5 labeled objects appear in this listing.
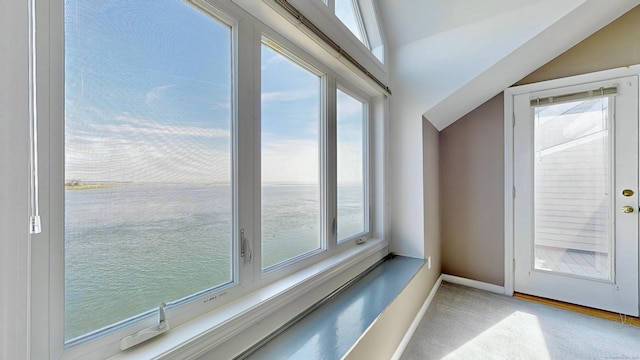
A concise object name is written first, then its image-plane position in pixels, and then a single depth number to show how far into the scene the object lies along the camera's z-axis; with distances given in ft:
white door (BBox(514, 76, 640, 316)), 7.23
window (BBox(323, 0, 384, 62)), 6.54
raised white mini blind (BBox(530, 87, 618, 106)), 7.44
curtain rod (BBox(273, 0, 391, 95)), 4.05
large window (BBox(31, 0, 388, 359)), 2.28
